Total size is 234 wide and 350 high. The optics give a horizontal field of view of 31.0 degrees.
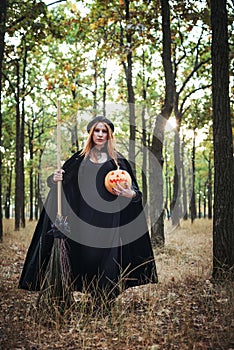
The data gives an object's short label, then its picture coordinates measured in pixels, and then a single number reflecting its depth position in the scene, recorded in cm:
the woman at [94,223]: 529
